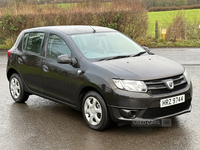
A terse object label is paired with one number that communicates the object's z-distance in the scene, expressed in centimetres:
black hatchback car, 486
